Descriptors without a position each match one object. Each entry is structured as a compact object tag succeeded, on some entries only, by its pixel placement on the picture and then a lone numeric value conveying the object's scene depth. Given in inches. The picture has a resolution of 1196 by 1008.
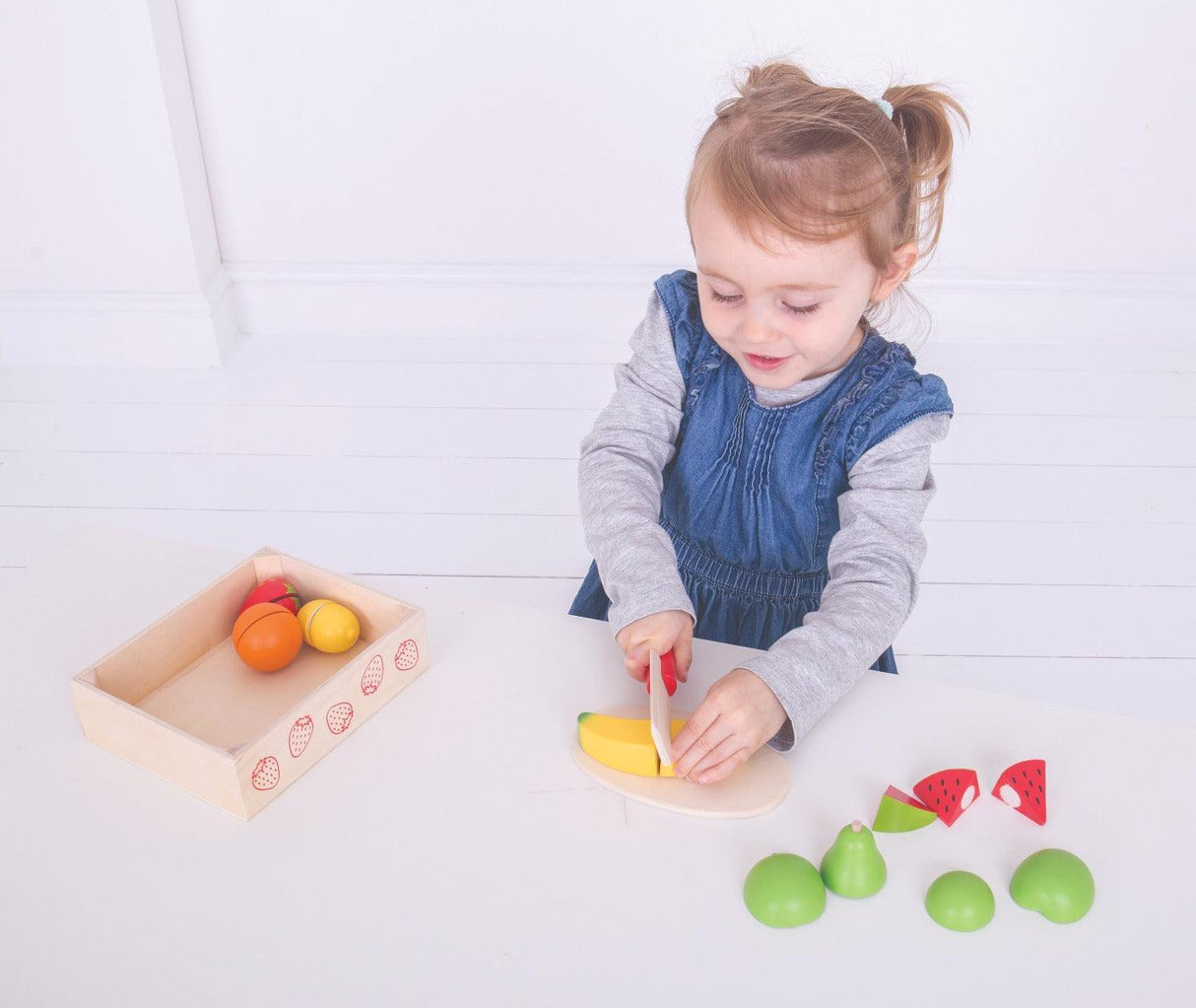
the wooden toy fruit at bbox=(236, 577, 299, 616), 35.8
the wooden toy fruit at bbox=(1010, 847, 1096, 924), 26.7
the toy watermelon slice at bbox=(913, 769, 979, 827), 29.6
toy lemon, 35.1
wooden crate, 29.5
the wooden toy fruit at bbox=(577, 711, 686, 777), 30.5
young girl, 35.2
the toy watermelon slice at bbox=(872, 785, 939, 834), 29.1
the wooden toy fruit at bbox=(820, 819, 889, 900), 27.1
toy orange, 34.2
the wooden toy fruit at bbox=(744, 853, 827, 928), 26.4
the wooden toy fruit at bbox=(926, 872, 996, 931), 26.5
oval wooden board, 29.8
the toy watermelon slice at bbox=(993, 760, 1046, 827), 29.7
